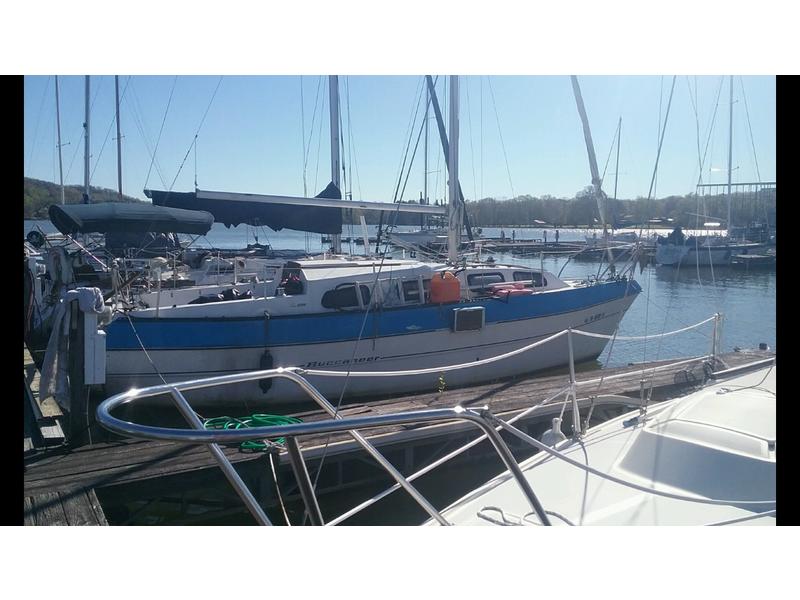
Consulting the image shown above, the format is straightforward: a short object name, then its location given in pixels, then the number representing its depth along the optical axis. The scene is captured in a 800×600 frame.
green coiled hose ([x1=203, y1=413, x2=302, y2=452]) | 5.32
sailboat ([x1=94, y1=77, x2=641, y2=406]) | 8.38
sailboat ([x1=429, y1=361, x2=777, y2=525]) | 3.48
